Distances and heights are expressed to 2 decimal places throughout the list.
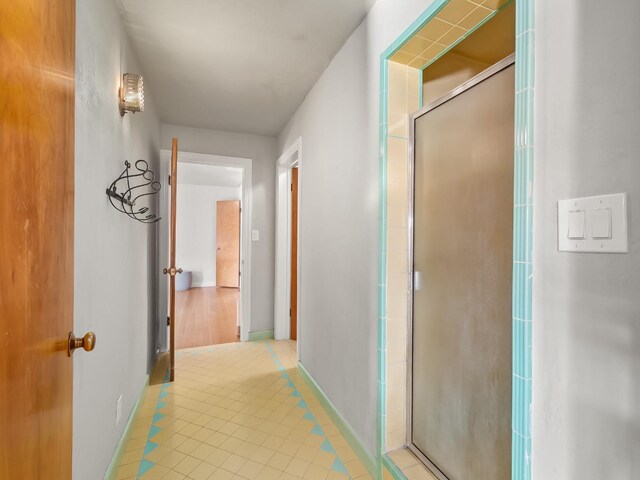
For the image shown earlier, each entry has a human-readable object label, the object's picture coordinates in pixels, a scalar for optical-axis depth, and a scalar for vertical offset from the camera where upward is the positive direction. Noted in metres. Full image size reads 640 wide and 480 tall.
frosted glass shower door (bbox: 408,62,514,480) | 1.10 -0.16
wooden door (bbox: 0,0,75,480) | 0.49 +0.01
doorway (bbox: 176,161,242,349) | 6.90 +0.11
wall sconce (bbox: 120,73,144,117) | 1.65 +0.79
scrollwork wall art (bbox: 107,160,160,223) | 1.51 +0.25
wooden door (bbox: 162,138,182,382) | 2.51 -0.12
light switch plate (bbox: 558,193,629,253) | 0.66 +0.04
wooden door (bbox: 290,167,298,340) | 3.49 +0.07
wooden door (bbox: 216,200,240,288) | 7.14 -0.02
